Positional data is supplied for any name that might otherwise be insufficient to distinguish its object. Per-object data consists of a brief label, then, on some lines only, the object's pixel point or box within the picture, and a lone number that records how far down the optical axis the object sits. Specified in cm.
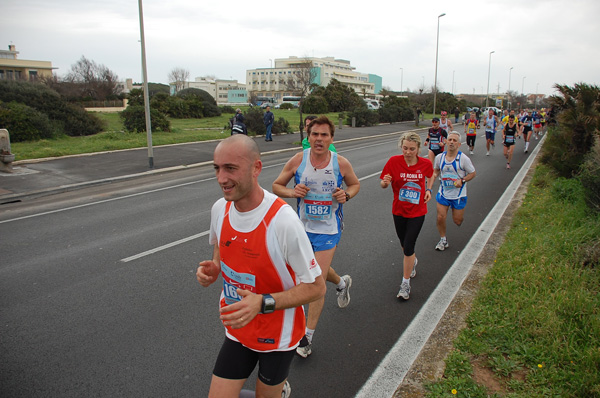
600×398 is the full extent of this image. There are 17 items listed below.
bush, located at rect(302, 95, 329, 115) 4841
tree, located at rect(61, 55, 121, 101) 4855
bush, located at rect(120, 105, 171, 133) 2322
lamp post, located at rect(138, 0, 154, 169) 1443
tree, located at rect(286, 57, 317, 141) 4597
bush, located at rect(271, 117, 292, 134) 2680
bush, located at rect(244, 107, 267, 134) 2534
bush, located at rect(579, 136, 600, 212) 620
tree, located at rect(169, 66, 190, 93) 8162
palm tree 981
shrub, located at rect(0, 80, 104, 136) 2212
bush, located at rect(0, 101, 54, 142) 1878
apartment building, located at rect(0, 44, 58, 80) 6172
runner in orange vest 214
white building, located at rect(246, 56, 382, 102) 12225
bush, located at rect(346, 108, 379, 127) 3581
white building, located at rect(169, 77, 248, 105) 11594
